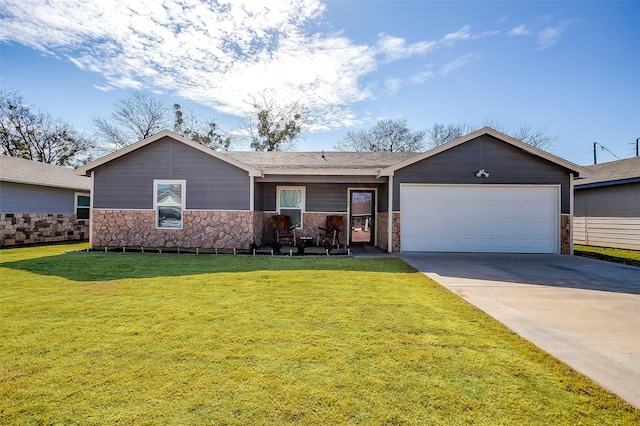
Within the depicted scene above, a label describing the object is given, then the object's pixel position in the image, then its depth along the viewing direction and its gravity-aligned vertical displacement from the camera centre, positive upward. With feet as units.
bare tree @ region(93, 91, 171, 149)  80.64 +25.42
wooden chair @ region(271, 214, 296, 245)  34.53 -1.44
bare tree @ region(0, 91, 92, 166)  72.54 +19.63
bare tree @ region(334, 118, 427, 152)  91.09 +23.80
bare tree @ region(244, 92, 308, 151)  83.05 +25.10
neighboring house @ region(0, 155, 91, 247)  36.28 +1.48
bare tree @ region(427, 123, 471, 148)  95.53 +26.99
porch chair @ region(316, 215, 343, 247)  34.76 -1.27
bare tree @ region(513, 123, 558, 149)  94.38 +25.53
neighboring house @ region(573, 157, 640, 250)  36.22 +1.55
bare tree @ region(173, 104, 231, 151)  84.41 +24.00
